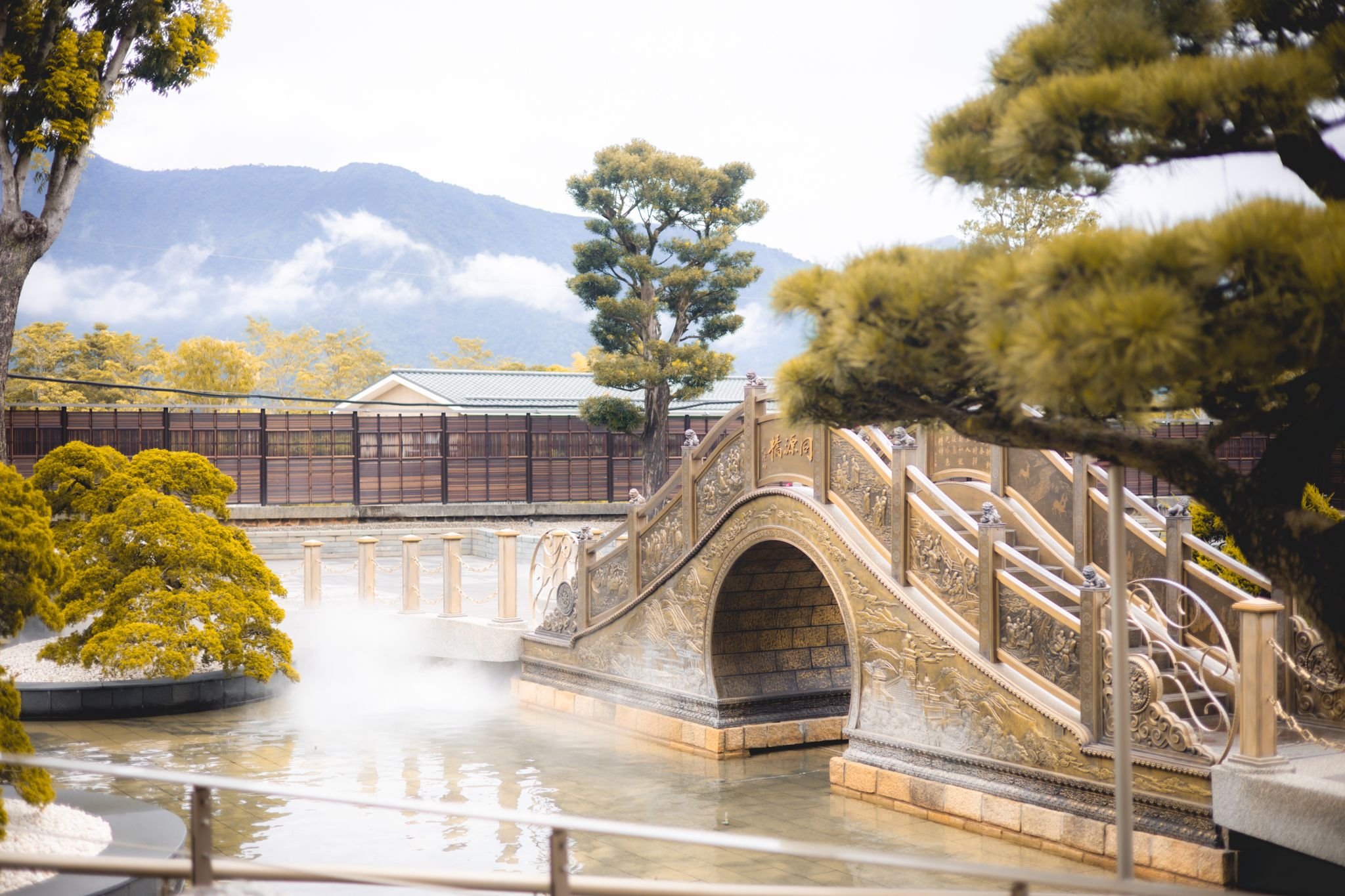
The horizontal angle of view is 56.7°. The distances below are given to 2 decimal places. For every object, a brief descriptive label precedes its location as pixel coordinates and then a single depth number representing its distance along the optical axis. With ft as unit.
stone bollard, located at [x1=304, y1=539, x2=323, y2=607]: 51.08
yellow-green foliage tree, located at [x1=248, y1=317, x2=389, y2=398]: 220.43
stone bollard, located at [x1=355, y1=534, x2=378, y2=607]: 50.01
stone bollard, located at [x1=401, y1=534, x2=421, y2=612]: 48.21
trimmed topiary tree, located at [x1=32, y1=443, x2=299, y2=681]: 37.86
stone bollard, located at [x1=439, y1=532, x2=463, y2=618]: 46.42
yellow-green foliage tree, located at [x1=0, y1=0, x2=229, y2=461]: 44.78
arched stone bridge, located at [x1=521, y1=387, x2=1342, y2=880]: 24.53
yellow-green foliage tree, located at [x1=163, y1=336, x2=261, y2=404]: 151.64
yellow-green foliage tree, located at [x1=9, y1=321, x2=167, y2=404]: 133.69
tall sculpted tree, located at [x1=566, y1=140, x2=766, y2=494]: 84.99
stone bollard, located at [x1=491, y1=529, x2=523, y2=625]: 44.47
